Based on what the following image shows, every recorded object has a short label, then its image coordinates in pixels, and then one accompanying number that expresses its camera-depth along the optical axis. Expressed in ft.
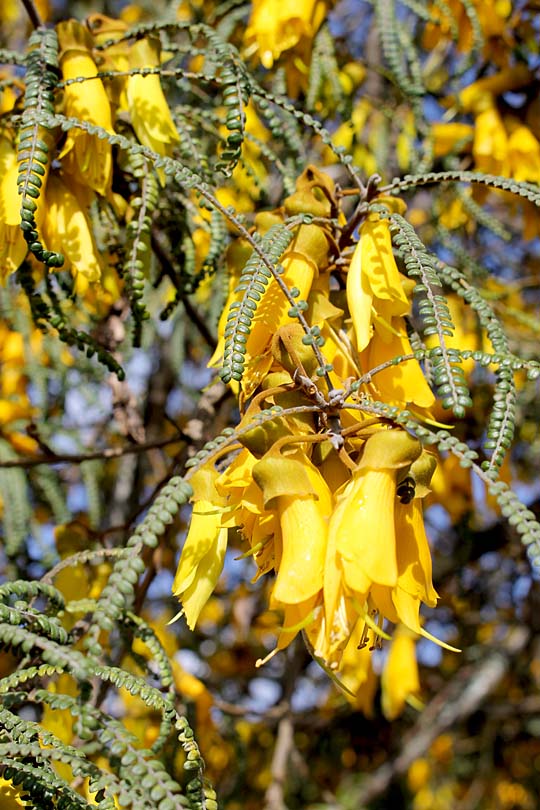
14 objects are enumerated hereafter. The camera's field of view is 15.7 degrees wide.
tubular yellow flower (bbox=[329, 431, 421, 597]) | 1.31
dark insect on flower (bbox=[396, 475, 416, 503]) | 1.38
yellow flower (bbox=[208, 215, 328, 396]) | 1.46
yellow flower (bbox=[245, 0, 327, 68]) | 1.88
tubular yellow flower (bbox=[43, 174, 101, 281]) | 1.60
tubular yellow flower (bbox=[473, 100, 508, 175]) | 2.09
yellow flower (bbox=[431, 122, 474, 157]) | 2.31
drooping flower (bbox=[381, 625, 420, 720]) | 3.01
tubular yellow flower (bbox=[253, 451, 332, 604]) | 1.32
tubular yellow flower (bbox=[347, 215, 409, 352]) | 1.48
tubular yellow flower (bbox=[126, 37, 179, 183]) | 1.64
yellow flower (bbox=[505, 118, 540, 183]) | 2.01
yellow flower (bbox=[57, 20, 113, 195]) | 1.59
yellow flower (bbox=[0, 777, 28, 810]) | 1.43
